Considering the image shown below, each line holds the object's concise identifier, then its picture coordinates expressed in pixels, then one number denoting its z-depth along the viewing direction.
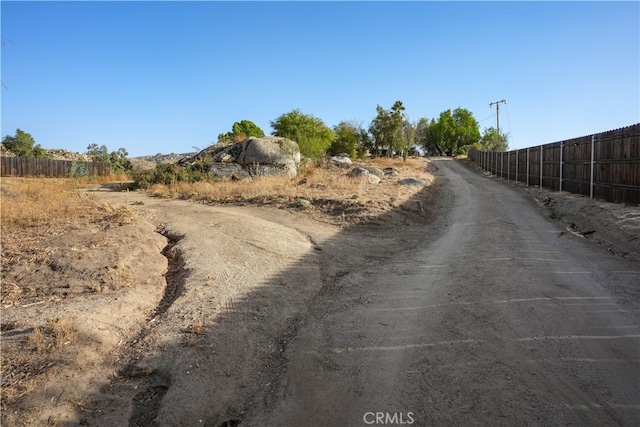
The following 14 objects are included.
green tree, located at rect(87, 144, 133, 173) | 39.83
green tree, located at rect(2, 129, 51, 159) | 44.59
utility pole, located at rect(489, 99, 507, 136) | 59.78
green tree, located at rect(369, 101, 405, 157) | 45.94
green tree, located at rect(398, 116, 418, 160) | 46.56
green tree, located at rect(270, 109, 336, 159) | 27.70
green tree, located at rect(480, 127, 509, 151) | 58.53
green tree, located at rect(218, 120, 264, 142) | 59.22
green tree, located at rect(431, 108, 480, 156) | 74.08
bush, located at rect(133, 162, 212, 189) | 19.27
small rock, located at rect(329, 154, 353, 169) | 29.06
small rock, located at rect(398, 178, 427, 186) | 19.30
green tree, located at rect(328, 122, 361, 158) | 47.97
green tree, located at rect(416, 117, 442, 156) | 76.11
